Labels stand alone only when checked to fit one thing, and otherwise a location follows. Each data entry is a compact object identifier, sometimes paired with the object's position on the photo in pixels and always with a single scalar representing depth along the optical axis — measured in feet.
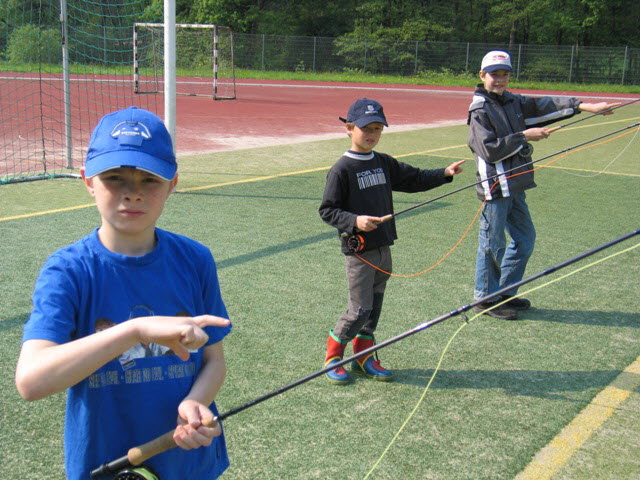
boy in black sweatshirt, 14.05
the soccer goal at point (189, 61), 81.82
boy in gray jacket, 17.74
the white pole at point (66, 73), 33.71
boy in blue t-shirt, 6.02
